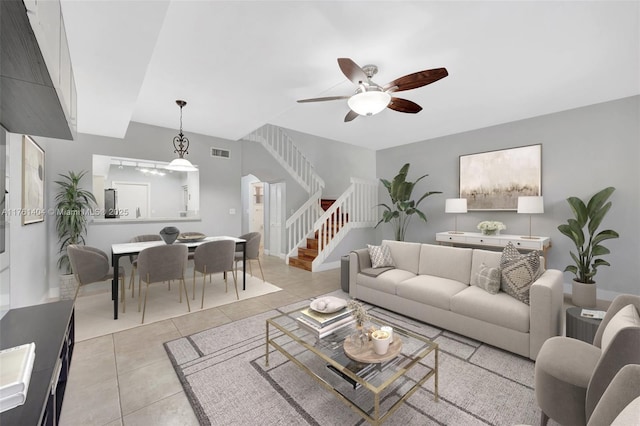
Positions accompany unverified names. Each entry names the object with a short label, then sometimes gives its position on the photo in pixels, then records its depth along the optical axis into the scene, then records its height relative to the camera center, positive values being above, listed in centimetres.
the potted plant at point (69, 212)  352 -1
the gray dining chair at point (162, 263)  289 -58
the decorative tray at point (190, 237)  390 -39
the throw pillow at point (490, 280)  247 -64
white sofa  209 -80
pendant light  340 +61
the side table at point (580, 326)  189 -84
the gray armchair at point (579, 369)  107 -78
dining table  290 -46
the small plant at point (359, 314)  178 -69
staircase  538 +5
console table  373 -44
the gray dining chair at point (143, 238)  398 -41
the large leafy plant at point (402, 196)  527 +33
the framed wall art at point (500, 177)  419 +61
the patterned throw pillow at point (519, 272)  229 -53
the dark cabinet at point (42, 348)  84 -63
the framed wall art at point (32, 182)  251 +31
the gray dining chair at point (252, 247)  412 -56
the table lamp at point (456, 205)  454 +13
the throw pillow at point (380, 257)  341 -58
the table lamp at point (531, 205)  377 +11
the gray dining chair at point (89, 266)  293 -62
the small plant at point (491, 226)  424 -23
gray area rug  154 -119
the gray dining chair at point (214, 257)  335 -59
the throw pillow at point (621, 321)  129 -54
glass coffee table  145 -91
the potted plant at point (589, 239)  331 -34
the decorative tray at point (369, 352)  152 -84
